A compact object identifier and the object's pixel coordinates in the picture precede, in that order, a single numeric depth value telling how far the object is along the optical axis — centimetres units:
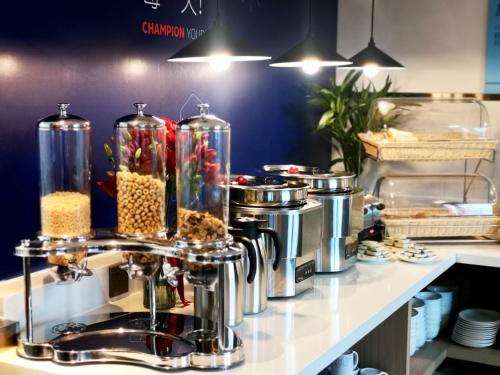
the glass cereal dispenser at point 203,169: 187
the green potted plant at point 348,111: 377
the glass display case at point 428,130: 321
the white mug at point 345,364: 240
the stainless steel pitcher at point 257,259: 211
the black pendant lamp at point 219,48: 199
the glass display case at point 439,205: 323
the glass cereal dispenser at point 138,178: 188
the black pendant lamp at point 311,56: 254
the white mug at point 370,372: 259
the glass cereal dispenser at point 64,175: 179
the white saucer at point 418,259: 287
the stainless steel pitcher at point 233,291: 201
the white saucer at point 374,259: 288
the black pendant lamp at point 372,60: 308
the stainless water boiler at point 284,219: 232
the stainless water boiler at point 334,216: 267
